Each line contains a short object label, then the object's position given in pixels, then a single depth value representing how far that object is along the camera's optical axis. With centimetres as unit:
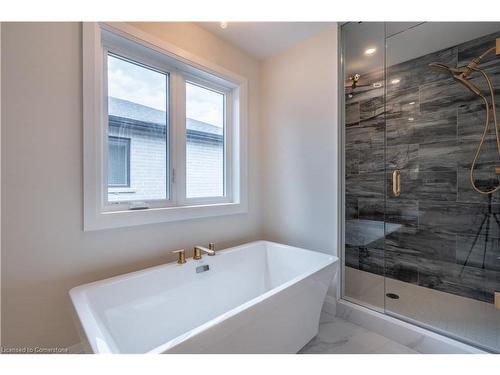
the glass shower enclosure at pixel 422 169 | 182
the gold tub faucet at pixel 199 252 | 162
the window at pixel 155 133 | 139
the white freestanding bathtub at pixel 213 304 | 89
